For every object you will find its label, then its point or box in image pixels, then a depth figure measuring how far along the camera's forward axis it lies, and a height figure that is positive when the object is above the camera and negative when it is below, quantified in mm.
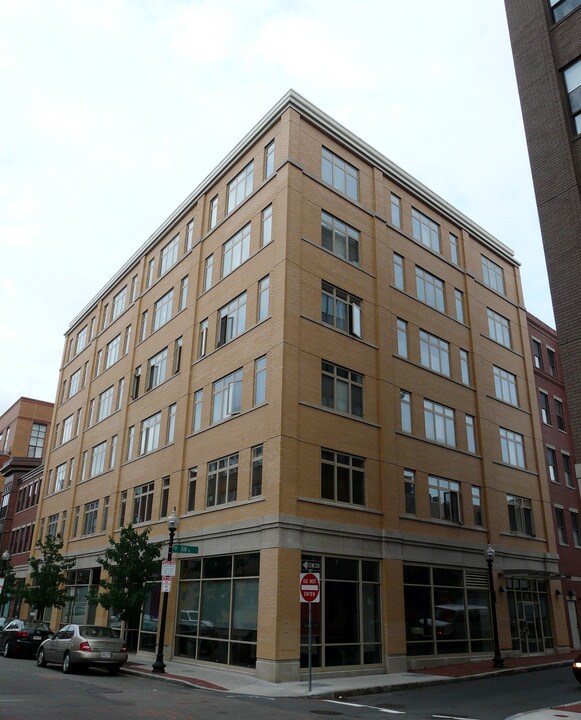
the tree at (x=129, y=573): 24672 +1563
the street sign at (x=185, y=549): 21875 +2127
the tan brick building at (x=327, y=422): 22141 +7681
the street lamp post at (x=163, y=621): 20894 -118
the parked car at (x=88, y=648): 19891 -936
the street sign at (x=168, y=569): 21375 +1456
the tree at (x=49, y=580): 34000 +1678
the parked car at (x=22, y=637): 26344 -847
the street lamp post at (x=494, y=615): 23969 +319
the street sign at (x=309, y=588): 17281 +791
